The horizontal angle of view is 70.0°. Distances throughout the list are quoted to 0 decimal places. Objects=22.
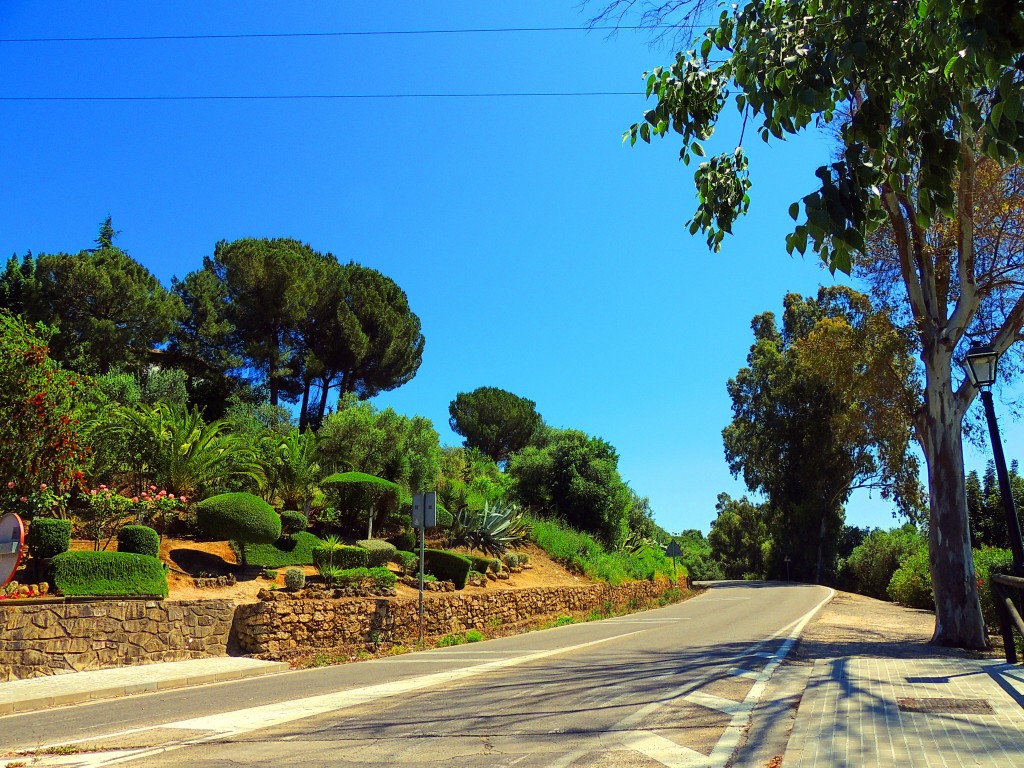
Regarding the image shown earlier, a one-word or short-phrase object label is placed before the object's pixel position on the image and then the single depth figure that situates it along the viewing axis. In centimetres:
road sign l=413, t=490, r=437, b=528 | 1588
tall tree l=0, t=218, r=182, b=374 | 2872
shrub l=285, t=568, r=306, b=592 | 1505
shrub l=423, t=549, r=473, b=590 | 1942
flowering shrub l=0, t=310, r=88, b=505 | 1241
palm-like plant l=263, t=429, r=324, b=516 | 2100
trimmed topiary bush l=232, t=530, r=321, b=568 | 1627
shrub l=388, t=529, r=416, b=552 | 2119
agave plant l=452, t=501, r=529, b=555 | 2375
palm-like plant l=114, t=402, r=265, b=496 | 1759
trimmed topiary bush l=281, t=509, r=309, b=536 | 1877
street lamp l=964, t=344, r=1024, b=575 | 941
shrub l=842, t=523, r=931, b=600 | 3500
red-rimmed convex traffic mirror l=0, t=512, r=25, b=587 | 1015
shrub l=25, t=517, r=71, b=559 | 1264
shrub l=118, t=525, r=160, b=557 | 1370
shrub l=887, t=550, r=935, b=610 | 2480
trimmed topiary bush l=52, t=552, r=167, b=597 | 1209
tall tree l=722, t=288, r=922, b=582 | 4688
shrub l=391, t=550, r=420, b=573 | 1931
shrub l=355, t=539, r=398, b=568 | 1822
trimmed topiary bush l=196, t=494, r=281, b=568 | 1542
